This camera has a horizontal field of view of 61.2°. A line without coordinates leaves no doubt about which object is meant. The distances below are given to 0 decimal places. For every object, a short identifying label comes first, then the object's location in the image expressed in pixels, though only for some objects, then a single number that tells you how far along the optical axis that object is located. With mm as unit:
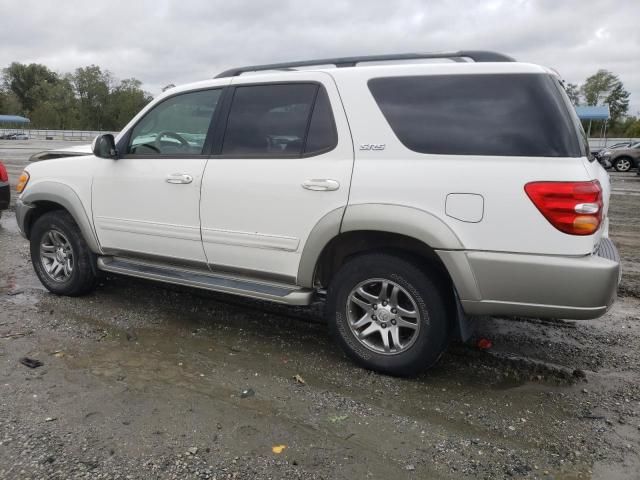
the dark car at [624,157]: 21625
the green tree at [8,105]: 101625
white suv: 2965
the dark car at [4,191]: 8477
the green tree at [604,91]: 71812
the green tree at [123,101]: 87131
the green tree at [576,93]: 66050
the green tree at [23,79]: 112500
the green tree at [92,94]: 94062
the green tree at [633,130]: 57250
